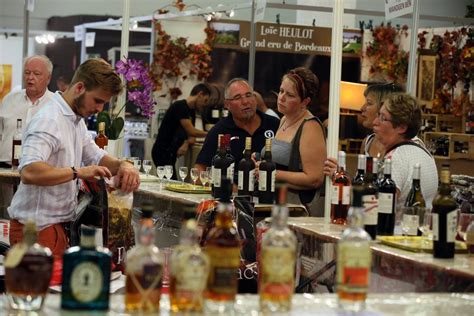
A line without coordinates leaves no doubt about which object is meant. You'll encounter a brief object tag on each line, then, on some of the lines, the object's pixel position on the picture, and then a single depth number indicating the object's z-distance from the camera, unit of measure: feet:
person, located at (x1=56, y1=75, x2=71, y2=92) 70.31
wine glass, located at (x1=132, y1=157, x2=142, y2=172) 36.86
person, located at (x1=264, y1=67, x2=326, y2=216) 31.00
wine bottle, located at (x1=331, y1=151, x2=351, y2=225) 24.26
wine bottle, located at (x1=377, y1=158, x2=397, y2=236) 22.20
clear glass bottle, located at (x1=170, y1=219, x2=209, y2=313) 12.55
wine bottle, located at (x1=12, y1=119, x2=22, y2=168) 38.98
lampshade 54.99
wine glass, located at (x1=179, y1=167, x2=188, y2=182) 35.02
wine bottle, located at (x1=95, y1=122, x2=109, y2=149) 37.85
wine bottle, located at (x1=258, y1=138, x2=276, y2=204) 28.46
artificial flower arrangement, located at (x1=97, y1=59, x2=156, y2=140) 39.34
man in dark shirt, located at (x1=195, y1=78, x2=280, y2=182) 36.81
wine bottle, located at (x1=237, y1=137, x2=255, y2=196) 29.41
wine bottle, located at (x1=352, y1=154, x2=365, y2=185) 23.65
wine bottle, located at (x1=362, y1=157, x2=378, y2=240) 21.72
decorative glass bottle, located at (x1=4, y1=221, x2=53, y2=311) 12.87
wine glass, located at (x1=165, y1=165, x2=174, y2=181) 35.97
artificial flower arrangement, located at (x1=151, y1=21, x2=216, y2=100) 56.99
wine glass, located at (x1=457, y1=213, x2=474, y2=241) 20.22
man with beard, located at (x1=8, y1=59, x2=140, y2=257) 23.89
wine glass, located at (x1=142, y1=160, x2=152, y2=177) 37.08
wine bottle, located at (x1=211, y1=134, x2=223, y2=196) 30.37
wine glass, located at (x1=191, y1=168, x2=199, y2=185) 34.08
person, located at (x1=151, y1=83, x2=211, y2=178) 52.28
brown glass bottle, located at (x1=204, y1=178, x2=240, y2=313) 13.05
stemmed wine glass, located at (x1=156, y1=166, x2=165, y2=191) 35.81
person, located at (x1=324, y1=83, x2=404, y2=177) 32.19
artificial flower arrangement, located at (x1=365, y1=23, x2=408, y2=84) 61.45
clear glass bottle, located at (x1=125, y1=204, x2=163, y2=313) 12.58
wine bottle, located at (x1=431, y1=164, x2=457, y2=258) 19.25
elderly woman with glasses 24.64
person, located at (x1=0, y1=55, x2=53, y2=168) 43.11
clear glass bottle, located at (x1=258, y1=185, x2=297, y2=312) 13.21
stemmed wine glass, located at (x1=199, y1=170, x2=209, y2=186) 33.16
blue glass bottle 12.47
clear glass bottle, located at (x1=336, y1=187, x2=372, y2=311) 13.64
